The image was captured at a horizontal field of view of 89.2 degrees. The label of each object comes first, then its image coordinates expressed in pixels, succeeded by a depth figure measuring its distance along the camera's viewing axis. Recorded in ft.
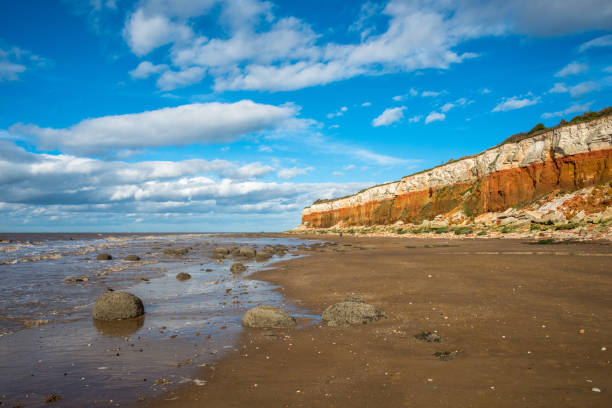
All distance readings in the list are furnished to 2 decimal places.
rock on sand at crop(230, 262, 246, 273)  65.67
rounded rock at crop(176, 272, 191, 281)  57.31
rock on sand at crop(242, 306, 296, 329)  28.19
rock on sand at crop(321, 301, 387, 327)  28.27
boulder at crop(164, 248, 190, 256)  110.13
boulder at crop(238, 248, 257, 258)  99.86
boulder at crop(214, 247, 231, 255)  107.12
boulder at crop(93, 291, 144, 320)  31.81
